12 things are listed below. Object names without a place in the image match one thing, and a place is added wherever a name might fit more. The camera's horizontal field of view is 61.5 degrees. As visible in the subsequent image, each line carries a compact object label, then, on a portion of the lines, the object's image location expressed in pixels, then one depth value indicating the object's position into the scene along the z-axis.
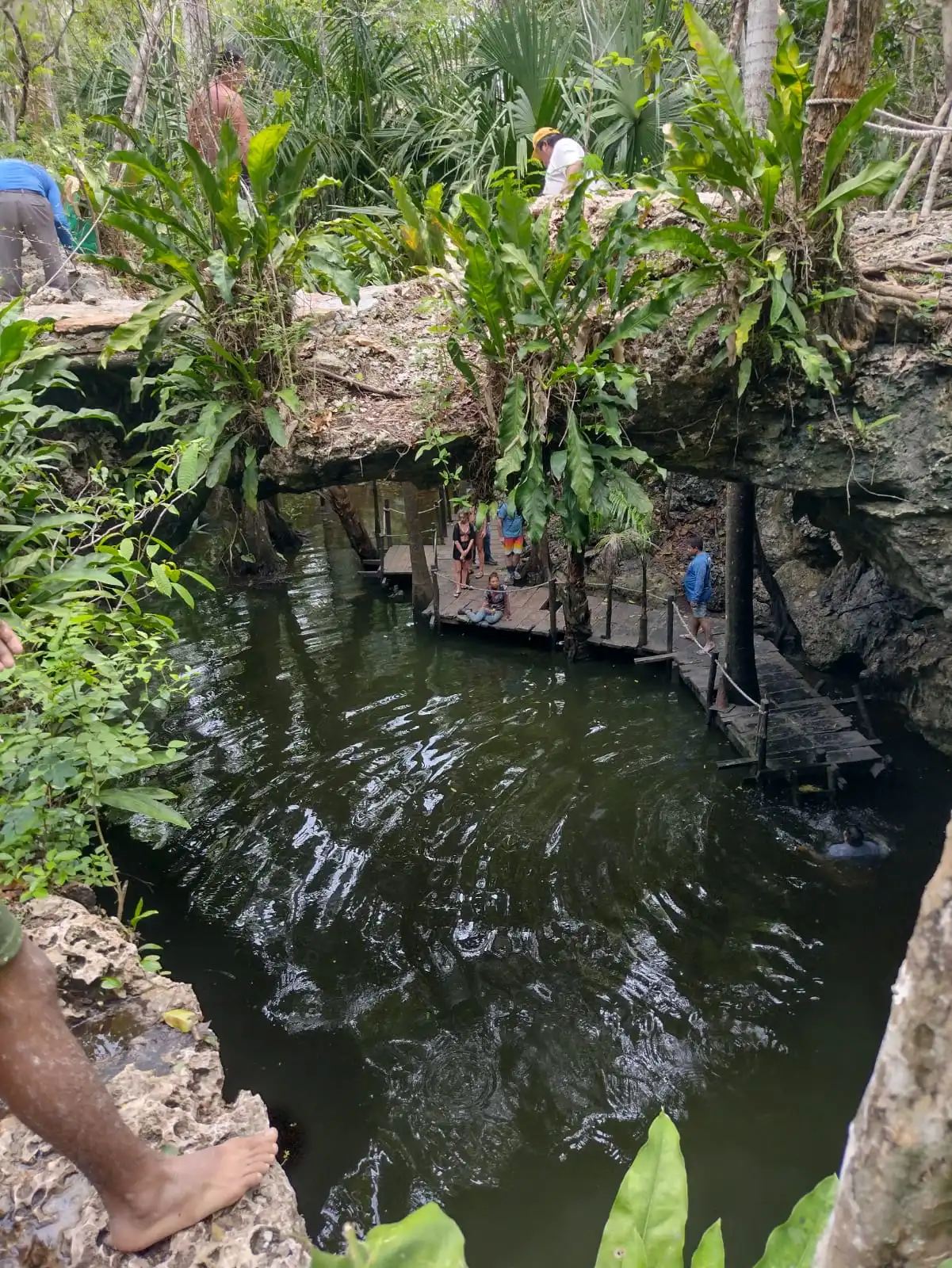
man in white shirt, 7.14
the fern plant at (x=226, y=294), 5.51
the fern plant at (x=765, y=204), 4.77
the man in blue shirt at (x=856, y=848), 6.98
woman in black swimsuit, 12.69
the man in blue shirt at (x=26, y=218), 6.36
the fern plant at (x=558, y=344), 5.35
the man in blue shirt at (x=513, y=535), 12.28
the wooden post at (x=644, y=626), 11.18
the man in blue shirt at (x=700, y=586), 10.57
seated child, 12.23
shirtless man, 6.25
